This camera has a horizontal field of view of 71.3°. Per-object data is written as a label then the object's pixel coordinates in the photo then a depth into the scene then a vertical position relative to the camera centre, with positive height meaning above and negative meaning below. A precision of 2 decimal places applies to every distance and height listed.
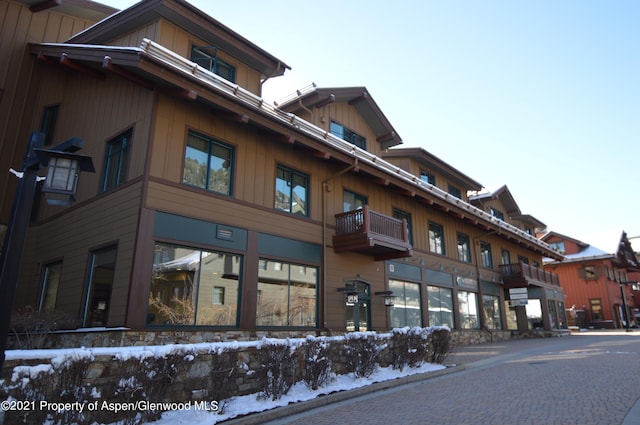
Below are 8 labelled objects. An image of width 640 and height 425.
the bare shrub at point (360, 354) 10.07 -0.51
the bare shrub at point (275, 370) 7.90 -0.70
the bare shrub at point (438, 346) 12.59 -0.39
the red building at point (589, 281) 41.47 +4.92
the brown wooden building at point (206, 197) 11.28 +3.96
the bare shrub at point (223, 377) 7.08 -0.74
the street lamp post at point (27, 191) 4.83 +1.61
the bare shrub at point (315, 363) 8.75 -0.62
